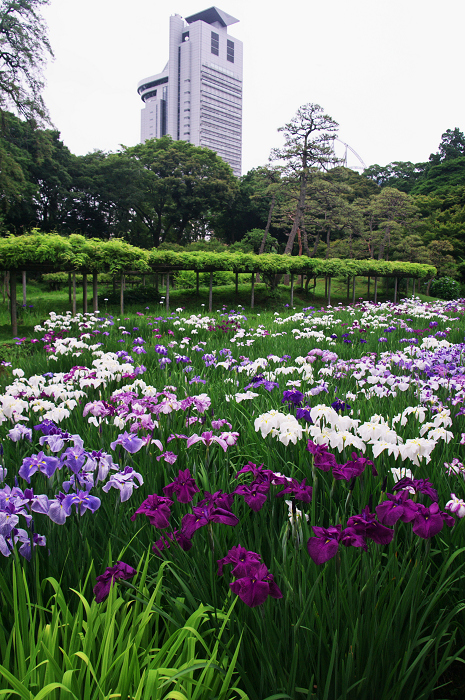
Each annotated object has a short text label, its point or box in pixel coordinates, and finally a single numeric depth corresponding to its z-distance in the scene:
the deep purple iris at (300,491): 1.40
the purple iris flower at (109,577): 1.16
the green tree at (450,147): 49.84
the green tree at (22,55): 16.47
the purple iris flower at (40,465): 1.60
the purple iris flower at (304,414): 2.15
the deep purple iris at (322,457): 1.54
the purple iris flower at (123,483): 1.52
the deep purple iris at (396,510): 1.18
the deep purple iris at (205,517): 1.20
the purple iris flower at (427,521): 1.17
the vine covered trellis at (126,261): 12.38
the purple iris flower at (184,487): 1.45
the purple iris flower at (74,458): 1.61
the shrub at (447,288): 32.97
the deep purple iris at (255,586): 0.98
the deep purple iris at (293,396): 2.61
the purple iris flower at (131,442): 1.83
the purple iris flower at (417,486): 1.34
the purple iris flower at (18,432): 2.12
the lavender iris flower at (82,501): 1.42
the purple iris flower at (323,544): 1.07
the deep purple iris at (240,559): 1.05
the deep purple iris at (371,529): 1.11
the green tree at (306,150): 25.67
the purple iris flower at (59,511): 1.40
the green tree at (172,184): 35.25
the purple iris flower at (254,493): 1.35
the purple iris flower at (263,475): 1.49
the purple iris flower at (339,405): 2.63
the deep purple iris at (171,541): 1.31
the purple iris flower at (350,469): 1.45
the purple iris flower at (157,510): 1.32
